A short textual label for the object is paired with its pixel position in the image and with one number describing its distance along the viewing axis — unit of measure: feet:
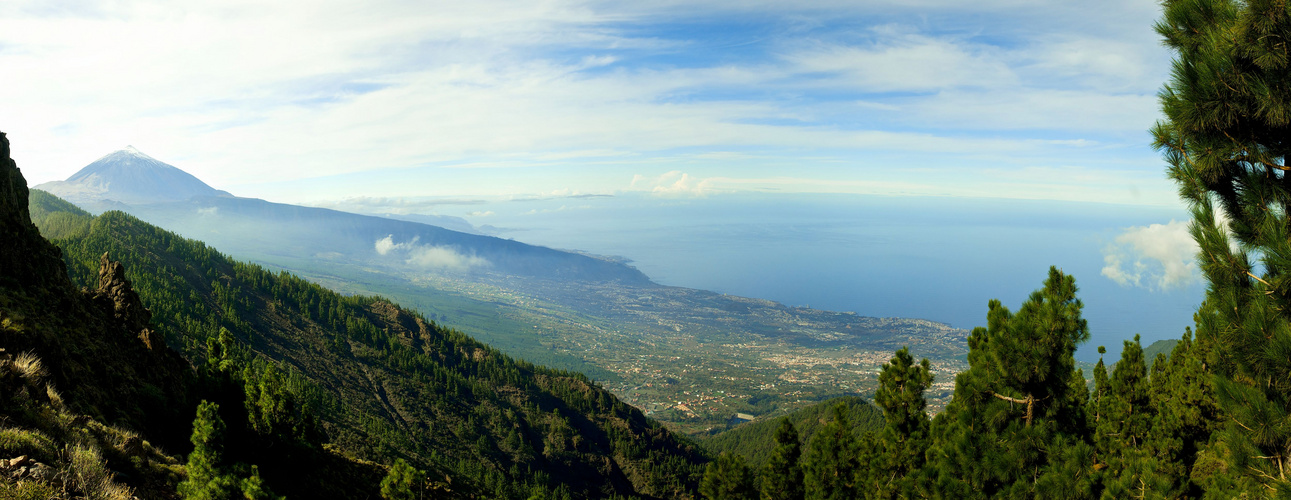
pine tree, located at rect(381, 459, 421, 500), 88.94
